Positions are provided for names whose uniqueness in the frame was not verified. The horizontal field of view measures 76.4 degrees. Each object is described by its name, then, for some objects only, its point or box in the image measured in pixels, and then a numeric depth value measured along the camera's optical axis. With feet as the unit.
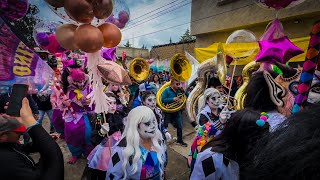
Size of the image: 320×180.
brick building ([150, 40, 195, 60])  55.15
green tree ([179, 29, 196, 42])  130.52
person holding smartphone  4.03
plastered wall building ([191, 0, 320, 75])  23.33
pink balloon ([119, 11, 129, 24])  7.48
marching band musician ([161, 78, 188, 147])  15.65
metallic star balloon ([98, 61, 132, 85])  7.42
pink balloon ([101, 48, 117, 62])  11.80
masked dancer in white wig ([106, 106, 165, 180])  6.63
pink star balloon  8.35
